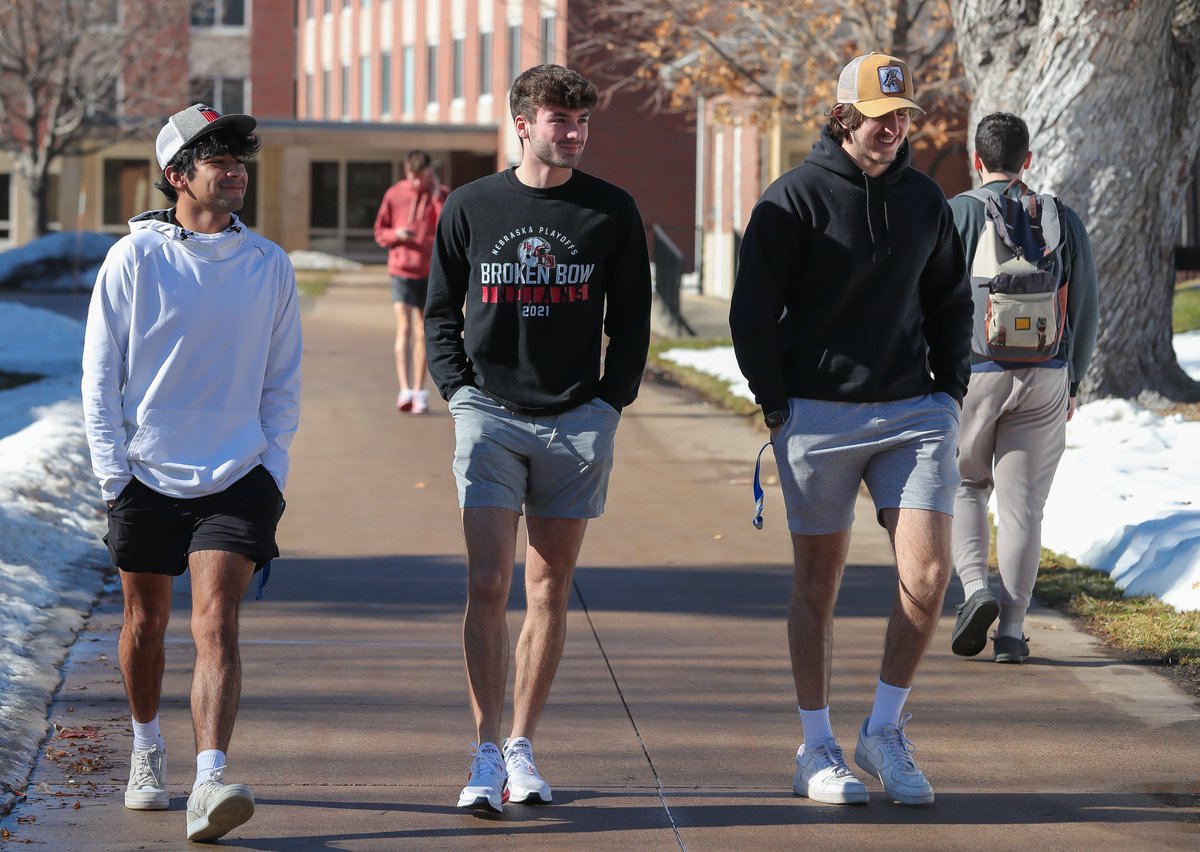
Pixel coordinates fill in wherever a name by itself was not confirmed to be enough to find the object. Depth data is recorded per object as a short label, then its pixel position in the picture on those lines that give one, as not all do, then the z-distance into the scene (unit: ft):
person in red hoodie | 85.56
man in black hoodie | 32.07
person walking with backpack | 41.50
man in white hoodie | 29.19
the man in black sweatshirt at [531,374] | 31.19
